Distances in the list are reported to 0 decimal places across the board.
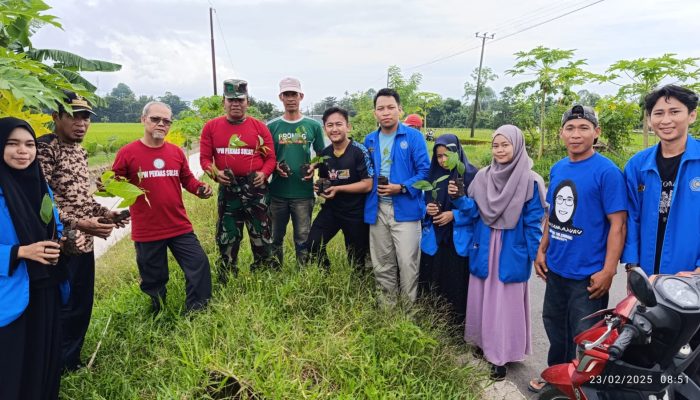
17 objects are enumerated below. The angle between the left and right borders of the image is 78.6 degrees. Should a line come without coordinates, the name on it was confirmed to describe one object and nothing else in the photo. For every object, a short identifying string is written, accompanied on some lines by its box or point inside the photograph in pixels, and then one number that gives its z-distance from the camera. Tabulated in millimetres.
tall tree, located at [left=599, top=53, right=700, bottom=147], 8320
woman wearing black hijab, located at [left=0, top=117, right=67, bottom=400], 2174
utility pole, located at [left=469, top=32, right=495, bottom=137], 29788
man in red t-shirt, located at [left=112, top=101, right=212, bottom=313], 3305
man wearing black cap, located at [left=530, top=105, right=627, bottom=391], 2557
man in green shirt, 3984
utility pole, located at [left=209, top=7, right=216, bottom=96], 22078
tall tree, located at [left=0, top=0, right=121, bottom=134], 1812
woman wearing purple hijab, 2977
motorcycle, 1636
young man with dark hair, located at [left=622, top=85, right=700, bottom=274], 2336
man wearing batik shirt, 2893
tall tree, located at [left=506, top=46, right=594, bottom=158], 10672
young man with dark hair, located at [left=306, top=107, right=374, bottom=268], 3631
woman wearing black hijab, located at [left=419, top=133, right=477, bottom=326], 3436
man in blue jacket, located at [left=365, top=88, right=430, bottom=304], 3551
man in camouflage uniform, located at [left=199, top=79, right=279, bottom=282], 3721
